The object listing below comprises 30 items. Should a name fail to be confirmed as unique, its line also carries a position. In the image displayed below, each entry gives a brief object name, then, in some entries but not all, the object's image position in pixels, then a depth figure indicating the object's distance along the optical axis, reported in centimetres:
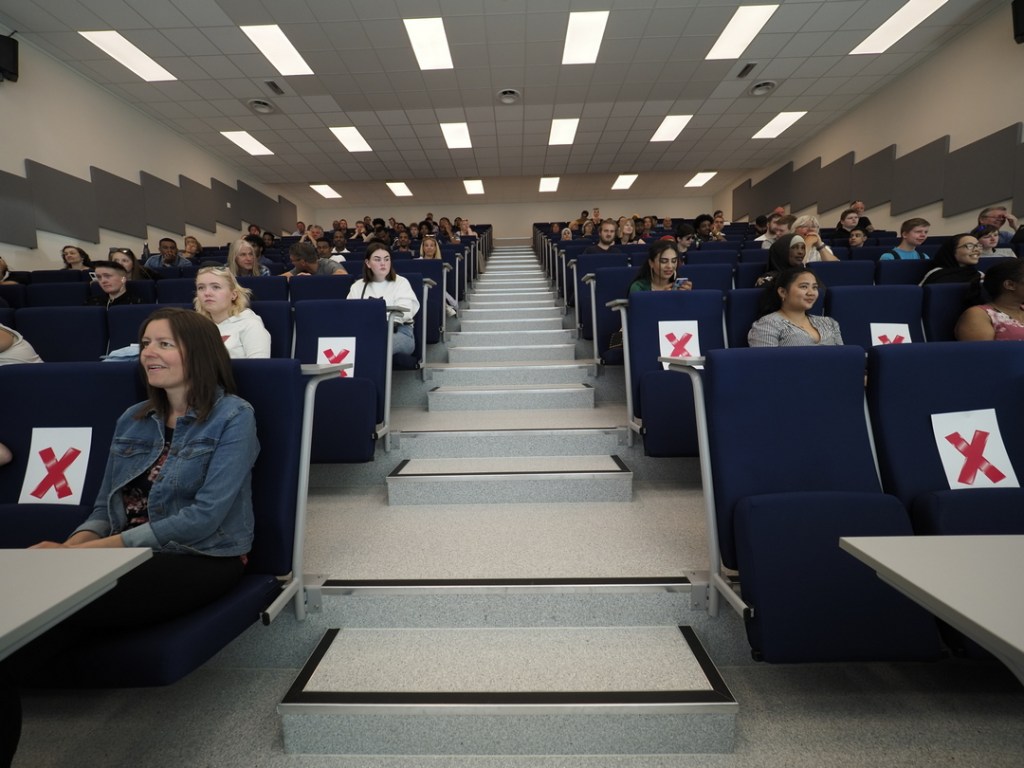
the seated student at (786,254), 269
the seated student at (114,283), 275
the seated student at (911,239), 344
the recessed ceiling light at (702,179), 1183
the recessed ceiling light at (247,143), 827
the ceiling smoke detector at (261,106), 705
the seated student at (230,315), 195
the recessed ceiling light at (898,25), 524
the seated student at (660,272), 266
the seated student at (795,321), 197
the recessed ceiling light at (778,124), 810
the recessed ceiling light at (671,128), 816
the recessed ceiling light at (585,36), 539
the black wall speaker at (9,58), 500
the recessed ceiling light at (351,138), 826
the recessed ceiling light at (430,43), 540
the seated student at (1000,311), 194
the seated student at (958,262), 256
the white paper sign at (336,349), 219
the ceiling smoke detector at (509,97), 708
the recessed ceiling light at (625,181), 1190
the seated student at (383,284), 285
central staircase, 107
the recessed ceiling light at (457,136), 830
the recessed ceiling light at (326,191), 1175
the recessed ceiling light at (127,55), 544
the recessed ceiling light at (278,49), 543
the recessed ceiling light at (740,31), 528
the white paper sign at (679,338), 219
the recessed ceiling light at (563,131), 829
